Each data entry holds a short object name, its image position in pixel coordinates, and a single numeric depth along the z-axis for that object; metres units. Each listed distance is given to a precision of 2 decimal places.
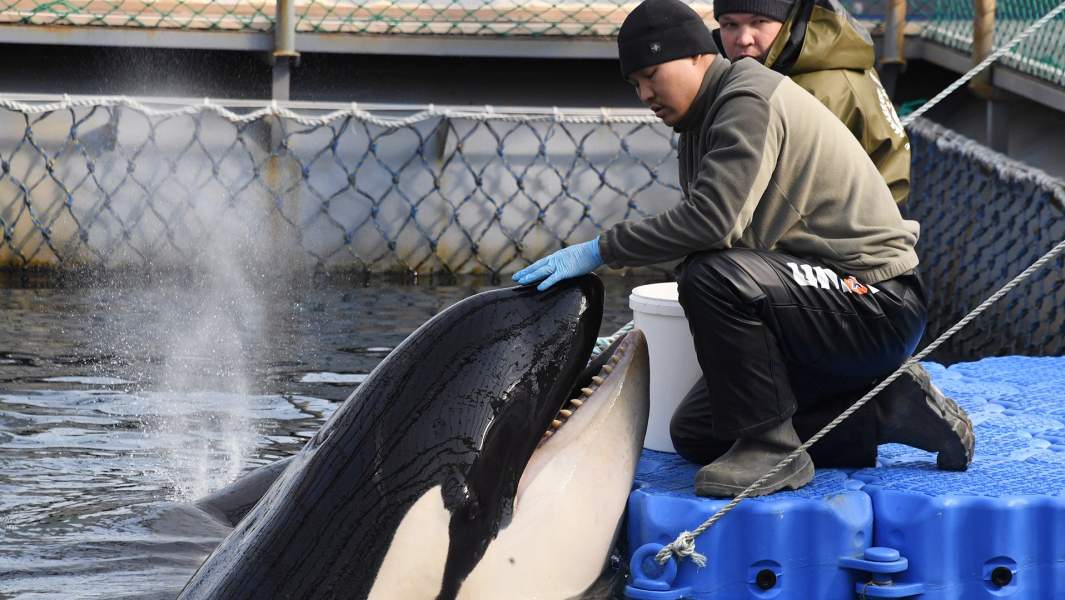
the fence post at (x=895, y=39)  20.11
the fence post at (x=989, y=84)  17.40
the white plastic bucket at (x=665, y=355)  8.03
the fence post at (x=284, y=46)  19.06
